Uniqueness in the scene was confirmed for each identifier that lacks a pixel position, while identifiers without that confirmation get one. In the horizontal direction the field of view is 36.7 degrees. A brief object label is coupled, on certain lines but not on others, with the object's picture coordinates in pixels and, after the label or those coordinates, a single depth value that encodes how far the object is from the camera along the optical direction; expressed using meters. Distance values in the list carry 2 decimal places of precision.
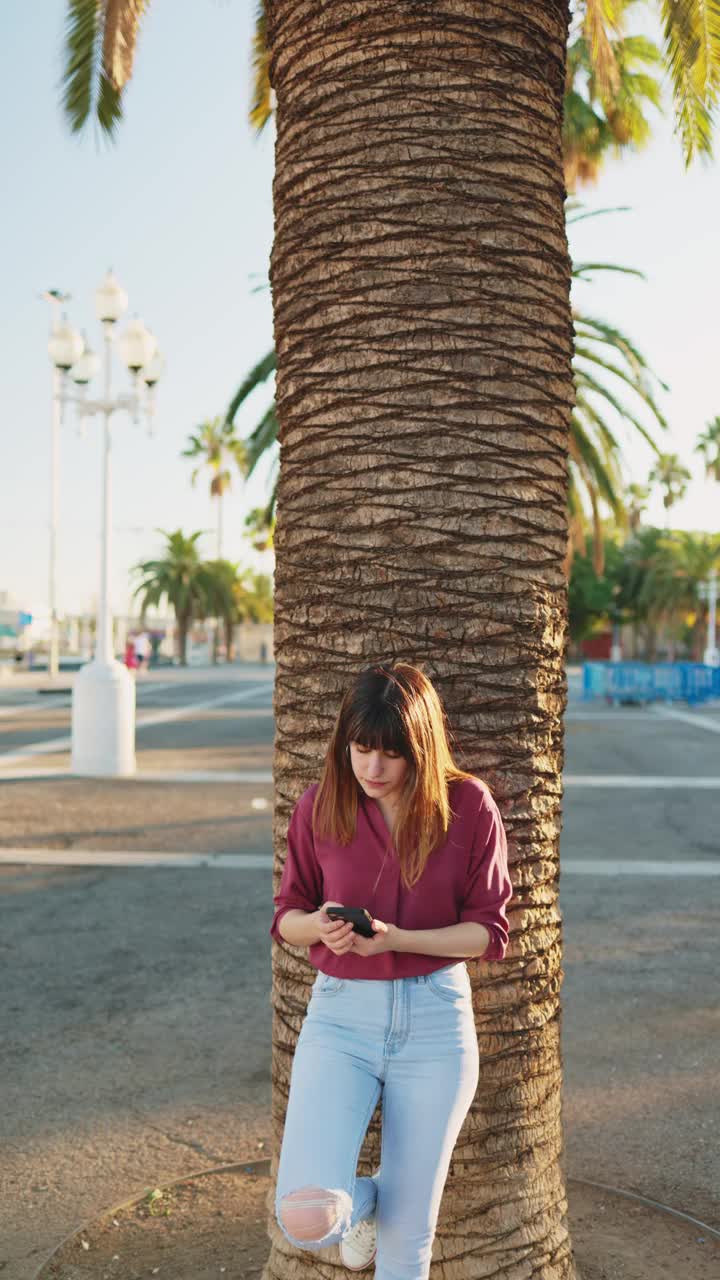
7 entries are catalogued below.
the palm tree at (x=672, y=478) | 75.88
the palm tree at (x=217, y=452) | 71.81
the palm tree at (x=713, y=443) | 68.38
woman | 2.08
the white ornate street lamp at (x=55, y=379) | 16.25
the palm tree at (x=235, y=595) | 66.00
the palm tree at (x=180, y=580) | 65.56
